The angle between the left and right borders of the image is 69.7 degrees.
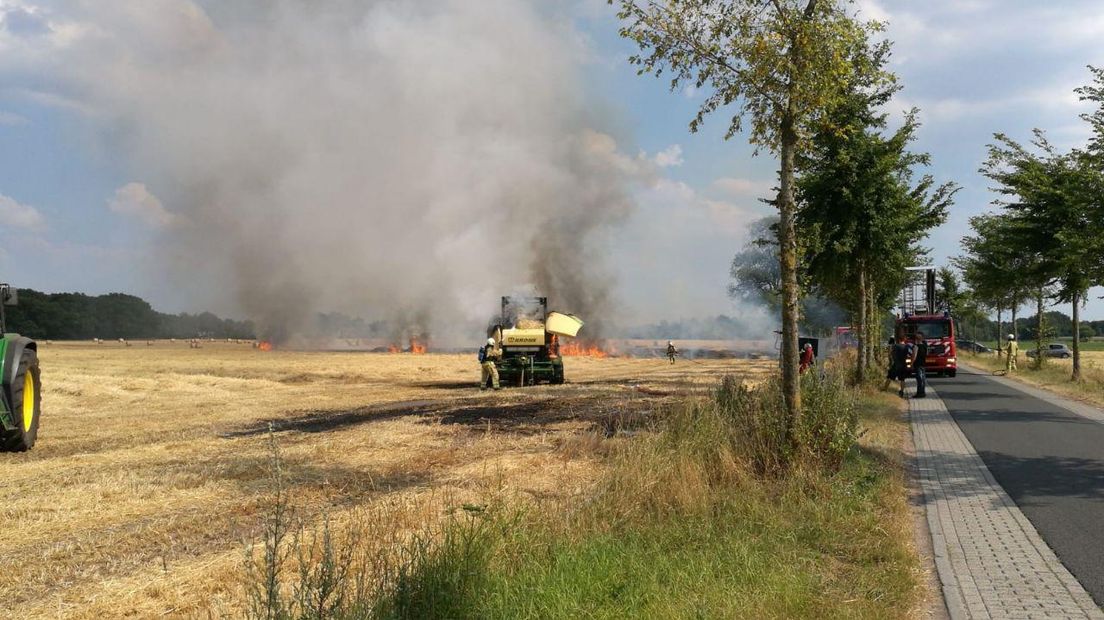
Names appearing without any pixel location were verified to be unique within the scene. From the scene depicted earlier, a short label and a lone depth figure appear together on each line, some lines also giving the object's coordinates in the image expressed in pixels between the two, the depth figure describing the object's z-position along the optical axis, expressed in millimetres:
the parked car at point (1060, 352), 62938
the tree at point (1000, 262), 22859
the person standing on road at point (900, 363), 21548
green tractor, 11039
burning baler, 24812
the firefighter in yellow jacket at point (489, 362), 23766
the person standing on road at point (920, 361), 20625
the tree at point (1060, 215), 16266
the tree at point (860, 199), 19359
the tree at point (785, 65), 8219
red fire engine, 29219
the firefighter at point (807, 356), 16062
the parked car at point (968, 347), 70388
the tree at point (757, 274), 92375
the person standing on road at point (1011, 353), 33062
